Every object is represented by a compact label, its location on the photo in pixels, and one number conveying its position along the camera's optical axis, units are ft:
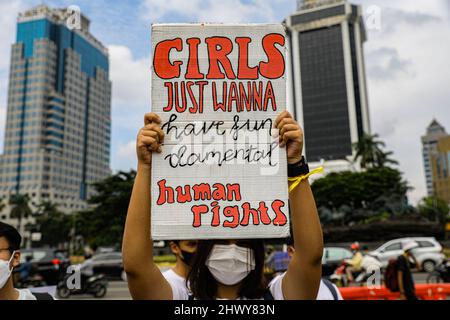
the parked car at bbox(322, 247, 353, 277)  43.40
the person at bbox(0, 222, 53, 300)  7.02
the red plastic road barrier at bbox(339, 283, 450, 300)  19.38
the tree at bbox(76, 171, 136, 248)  101.24
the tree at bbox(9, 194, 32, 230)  225.56
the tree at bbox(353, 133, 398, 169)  149.38
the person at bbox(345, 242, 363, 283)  26.71
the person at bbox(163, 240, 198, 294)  7.14
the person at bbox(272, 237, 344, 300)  8.80
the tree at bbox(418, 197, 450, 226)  157.58
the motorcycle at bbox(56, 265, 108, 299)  30.76
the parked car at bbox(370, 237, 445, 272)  47.37
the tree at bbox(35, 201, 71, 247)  206.28
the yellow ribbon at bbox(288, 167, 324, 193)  5.57
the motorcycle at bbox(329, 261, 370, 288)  29.49
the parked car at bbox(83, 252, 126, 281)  51.42
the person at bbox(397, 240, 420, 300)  18.57
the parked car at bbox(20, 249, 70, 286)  39.75
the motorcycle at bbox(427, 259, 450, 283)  31.83
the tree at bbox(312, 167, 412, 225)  135.03
